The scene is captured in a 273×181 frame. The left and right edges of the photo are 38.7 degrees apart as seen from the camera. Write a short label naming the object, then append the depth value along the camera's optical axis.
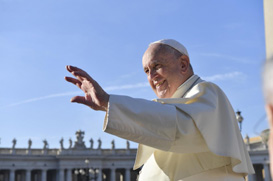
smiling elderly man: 2.06
